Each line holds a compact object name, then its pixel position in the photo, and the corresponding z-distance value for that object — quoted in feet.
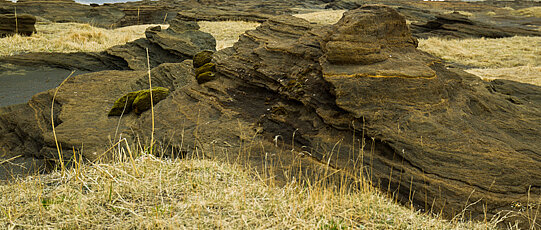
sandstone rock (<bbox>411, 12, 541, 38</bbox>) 92.22
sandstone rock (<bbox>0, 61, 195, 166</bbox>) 24.62
